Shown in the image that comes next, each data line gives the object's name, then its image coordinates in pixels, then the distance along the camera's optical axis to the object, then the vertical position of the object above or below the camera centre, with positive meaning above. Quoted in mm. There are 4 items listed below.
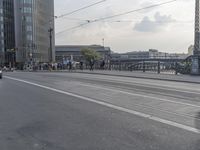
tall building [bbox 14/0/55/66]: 56976 +13270
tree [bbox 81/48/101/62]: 63067 +5643
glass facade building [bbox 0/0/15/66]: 58980 +12447
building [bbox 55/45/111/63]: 88277 +9453
